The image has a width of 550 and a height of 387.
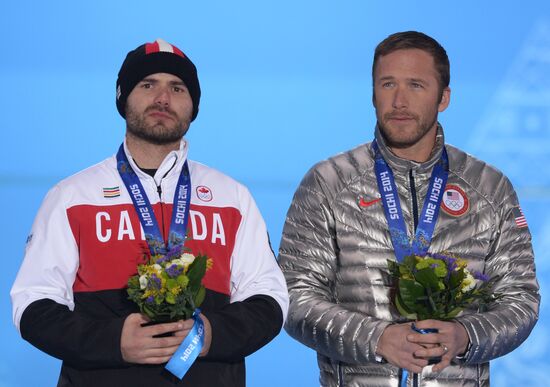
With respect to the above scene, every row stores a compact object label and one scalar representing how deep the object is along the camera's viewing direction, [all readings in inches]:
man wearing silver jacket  253.9
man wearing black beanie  224.4
